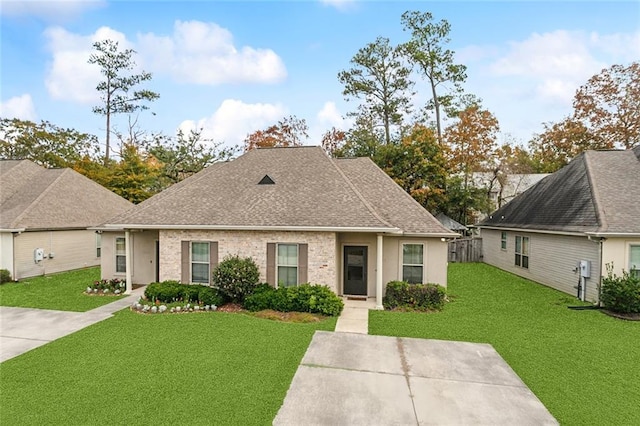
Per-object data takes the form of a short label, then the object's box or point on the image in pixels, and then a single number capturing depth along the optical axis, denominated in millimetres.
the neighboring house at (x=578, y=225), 10914
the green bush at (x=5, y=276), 14180
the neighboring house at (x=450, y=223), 24672
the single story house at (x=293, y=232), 10742
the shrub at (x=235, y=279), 10484
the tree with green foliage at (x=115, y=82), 28062
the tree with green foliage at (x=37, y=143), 30375
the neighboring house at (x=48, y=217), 14750
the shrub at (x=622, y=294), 9852
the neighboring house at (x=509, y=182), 28078
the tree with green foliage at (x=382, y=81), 28547
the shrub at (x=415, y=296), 10609
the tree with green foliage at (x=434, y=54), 27516
